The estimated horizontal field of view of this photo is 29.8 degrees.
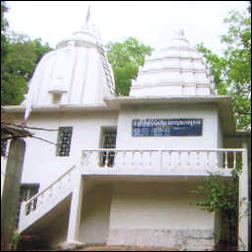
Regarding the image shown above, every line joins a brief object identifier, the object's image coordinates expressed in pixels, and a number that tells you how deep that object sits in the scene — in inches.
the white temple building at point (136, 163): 663.1
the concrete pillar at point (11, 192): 246.8
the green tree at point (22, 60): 1071.6
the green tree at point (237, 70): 967.0
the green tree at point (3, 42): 471.5
